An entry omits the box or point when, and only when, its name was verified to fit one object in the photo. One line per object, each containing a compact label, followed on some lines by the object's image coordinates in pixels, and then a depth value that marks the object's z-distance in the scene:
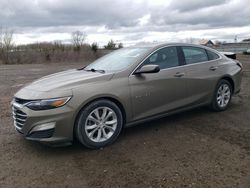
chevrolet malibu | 2.67
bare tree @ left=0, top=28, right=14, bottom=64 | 22.20
